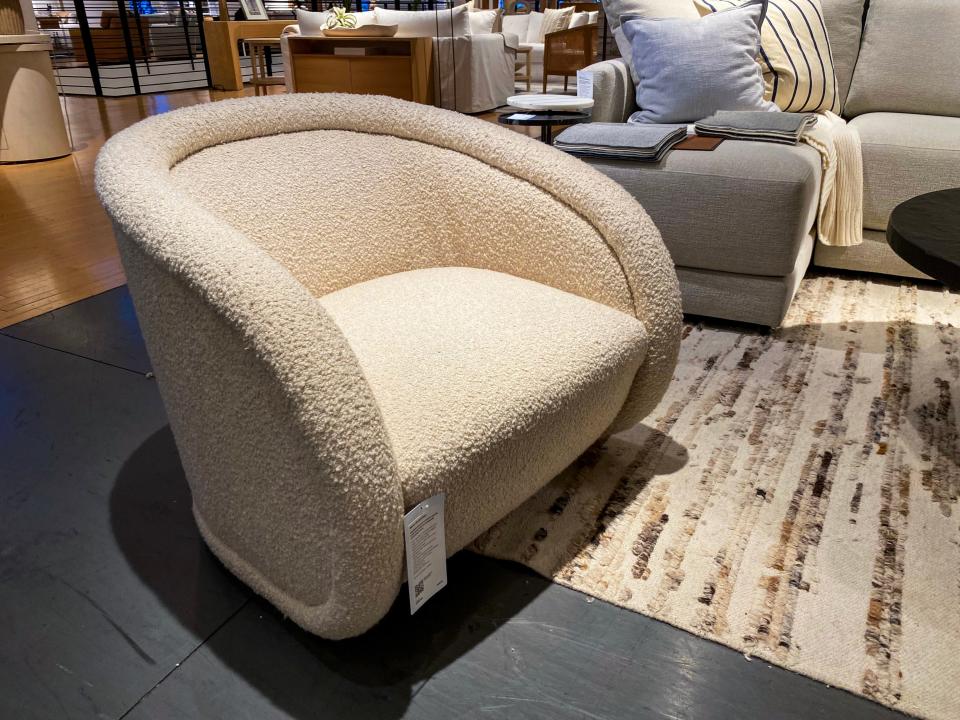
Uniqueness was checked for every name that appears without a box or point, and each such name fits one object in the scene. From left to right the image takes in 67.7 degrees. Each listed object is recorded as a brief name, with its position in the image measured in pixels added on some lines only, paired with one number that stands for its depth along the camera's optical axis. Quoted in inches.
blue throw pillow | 83.9
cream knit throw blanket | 80.3
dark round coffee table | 44.2
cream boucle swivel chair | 28.7
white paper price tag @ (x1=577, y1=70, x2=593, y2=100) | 87.0
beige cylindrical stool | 142.9
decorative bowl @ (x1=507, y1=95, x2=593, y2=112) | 85.3
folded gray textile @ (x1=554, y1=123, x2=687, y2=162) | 71.6
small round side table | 86.3
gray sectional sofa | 69.2
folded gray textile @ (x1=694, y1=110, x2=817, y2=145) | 74.4
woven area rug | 37.9
